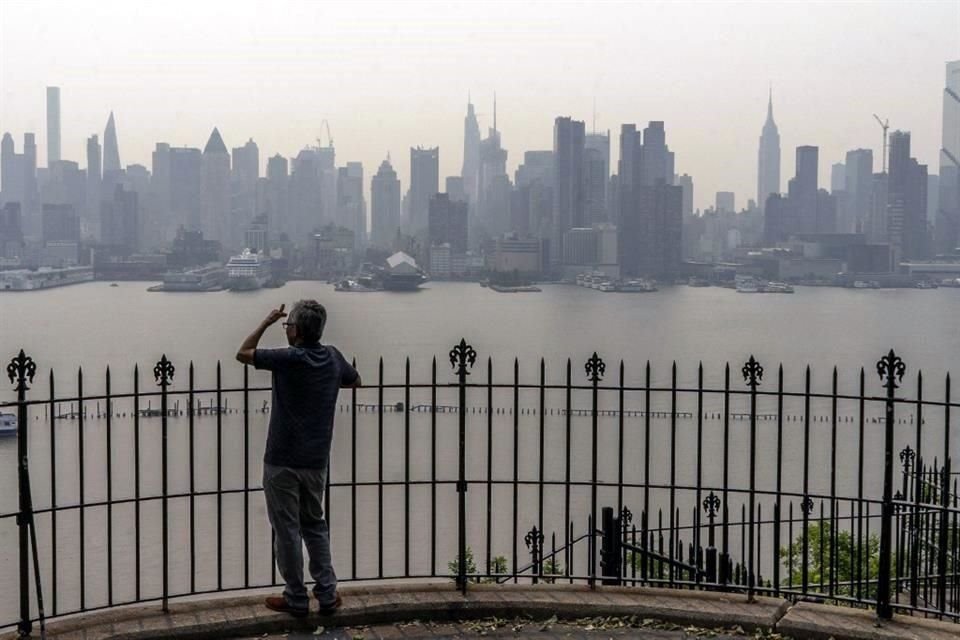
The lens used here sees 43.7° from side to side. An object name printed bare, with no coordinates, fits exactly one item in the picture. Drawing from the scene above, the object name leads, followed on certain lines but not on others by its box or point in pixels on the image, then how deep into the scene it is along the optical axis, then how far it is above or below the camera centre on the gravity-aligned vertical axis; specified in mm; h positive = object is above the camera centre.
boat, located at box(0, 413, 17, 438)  54397 -6766
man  5262 -638
